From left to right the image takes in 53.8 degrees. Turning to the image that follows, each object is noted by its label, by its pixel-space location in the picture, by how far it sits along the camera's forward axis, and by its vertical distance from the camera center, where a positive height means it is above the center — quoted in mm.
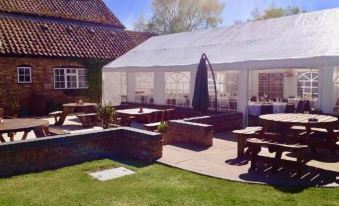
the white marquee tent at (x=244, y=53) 10320 +1529
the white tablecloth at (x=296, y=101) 14159 -418
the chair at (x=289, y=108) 12445 -631
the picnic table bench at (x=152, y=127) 10480 -1132
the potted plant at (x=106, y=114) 10581 -731
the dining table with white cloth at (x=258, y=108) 12223 -619
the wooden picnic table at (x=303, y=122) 7066 -647
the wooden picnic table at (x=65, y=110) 13361 -765
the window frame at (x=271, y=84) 18047 +406
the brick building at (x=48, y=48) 17438 +2471
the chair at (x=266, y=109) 12328 -660
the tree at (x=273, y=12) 36156 +8829
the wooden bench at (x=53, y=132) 9493 -1196
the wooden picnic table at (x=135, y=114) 12578 -855
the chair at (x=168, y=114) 13917 -958
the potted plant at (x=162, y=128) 10039 -1110
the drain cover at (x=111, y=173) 6355 -1621
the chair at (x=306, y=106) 12430 -573
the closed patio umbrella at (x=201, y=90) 11750 +40
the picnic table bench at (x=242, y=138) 7727 -1084
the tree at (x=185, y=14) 37938 +8883
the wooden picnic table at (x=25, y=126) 7492 -824
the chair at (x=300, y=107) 12378 -591
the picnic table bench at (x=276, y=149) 6195 -1125
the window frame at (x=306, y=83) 16450 +414
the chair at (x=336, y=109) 10477 -580
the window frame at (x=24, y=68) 17544 +978
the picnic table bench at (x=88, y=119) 12656 -1087
